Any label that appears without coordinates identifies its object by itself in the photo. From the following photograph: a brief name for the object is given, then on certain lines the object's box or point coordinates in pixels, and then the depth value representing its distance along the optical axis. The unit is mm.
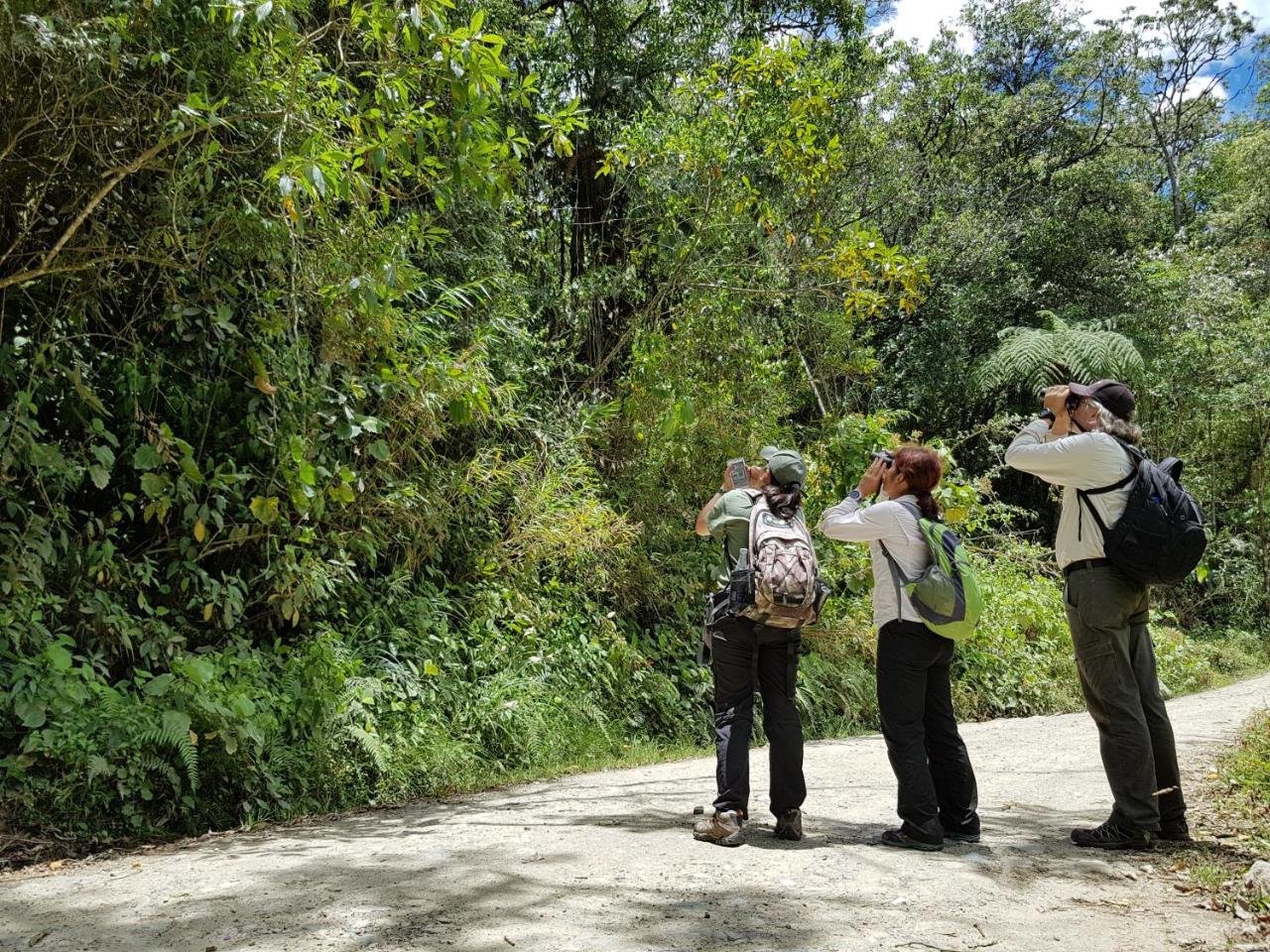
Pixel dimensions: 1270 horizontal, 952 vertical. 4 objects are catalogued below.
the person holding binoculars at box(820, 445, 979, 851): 4898
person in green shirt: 5109
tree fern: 17609
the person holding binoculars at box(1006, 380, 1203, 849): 4773
